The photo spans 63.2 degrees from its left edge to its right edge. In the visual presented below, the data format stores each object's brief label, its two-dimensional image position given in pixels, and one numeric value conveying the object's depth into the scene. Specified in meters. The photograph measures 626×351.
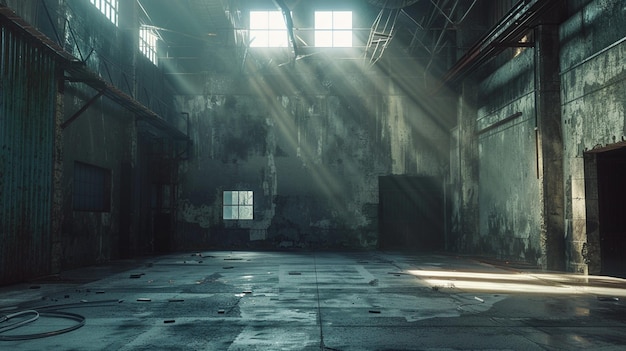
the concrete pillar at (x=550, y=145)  11.55
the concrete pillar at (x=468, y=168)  17.03
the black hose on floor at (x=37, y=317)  4.88
